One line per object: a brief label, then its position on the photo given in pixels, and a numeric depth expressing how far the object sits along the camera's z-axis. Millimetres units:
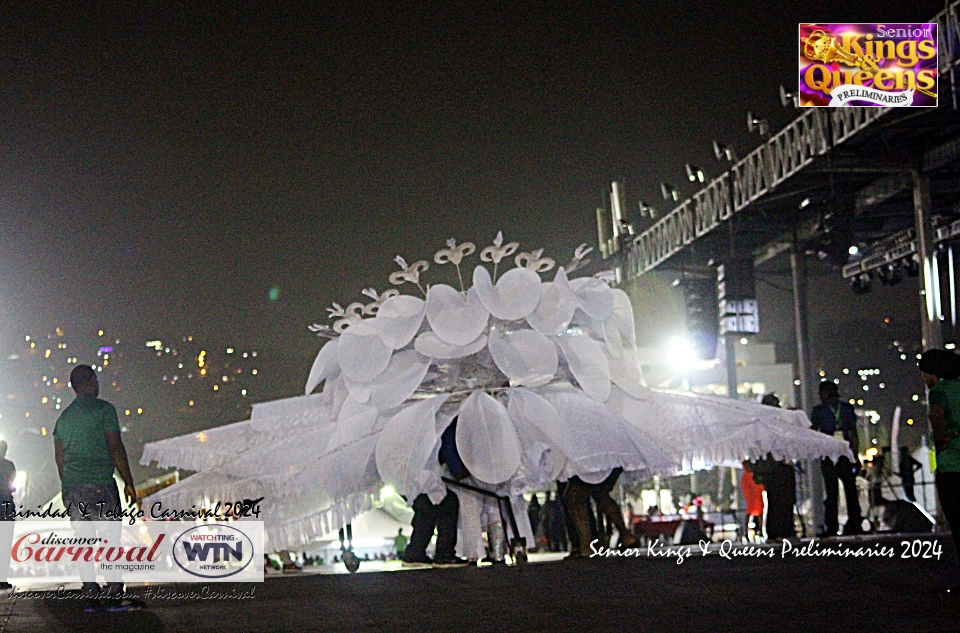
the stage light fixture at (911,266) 26609
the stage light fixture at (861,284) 29141
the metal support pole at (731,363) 36562
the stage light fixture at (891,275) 27570
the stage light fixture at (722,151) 26484
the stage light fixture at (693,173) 28062
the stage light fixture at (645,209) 31953
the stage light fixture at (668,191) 30500
